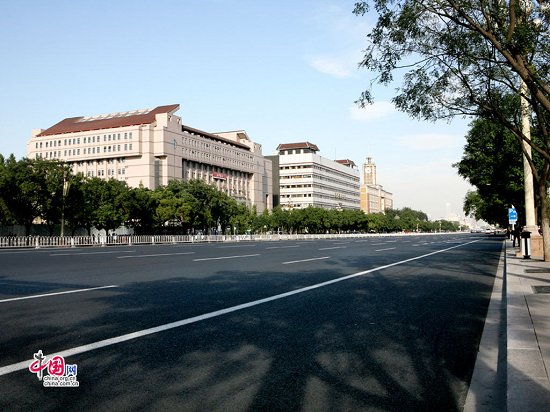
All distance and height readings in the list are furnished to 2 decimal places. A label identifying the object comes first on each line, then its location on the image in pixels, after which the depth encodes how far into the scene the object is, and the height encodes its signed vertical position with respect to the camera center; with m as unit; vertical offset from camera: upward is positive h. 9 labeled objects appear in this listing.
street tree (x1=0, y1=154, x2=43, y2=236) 42.38 +3.78
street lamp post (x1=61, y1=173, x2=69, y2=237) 42.94 +3.48
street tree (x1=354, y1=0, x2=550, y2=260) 10.40 +4.49
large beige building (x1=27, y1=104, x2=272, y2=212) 94.12 +17.61
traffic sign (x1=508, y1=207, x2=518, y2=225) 27.05 +0.48
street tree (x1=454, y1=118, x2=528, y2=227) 30.17 +4.06
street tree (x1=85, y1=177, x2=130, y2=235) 50.61 +2.95
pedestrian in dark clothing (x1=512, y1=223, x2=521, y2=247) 30.45 -0.66
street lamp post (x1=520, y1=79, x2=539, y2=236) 16.41 +1.49
